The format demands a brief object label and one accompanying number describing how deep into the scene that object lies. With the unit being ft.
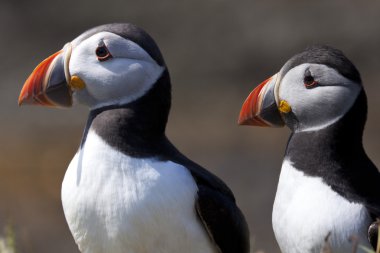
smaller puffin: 41.09
